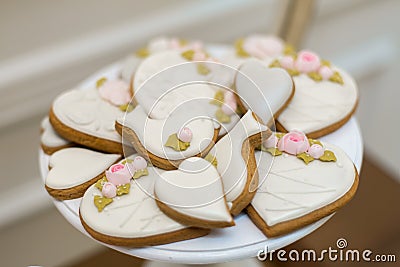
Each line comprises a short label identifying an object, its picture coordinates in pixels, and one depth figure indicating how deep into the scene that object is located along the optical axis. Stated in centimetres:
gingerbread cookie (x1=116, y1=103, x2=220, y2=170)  60
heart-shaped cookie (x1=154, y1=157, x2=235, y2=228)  54
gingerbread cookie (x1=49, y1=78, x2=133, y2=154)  66
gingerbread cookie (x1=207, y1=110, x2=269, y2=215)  57
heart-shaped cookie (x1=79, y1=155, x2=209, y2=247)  56
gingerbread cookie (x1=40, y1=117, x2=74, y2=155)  68
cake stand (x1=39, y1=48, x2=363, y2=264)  56
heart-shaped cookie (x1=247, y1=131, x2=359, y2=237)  58
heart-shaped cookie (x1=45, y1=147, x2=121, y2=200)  62
